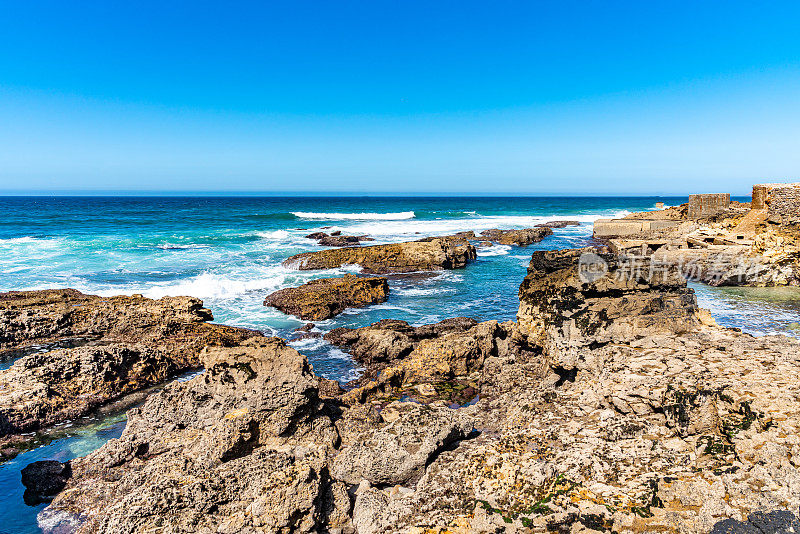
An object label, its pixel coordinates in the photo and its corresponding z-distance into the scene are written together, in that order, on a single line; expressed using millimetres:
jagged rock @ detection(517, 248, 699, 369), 5945
